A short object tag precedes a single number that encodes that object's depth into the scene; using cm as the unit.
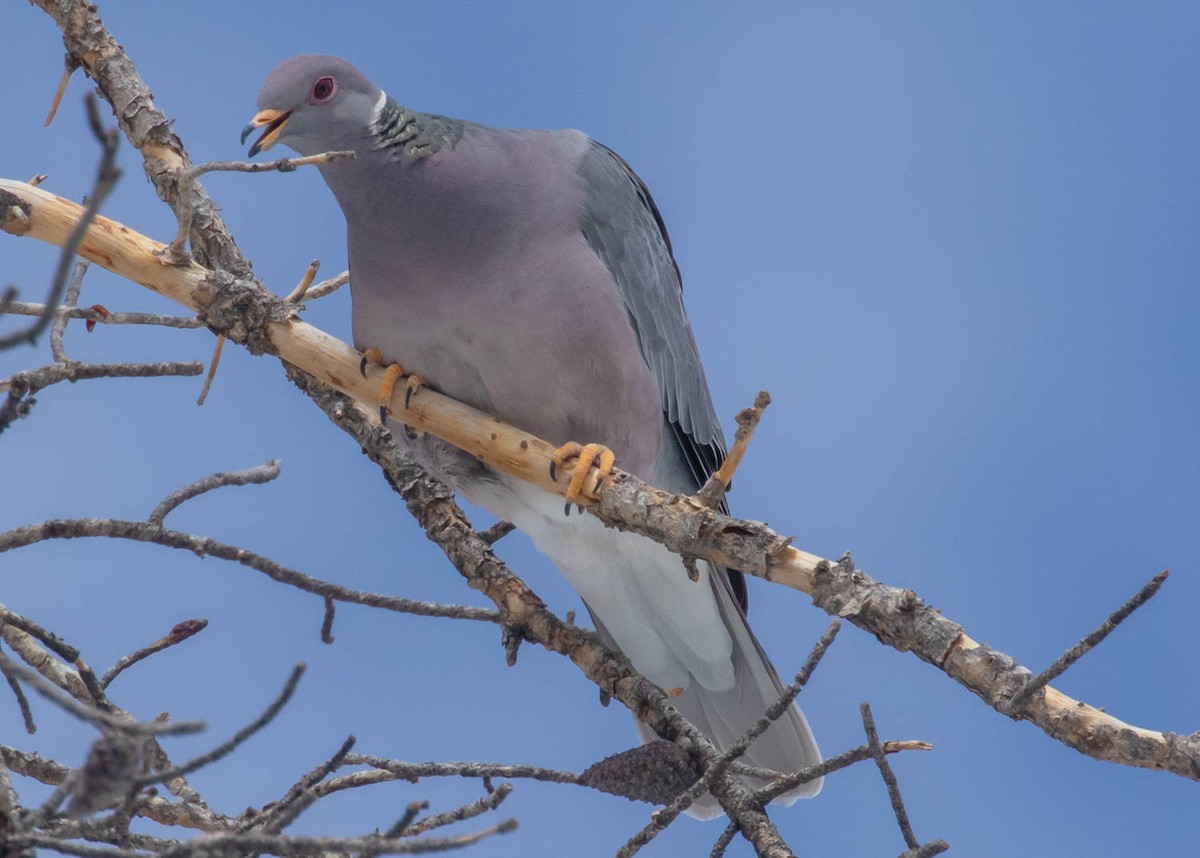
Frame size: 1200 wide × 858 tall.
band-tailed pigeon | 630
